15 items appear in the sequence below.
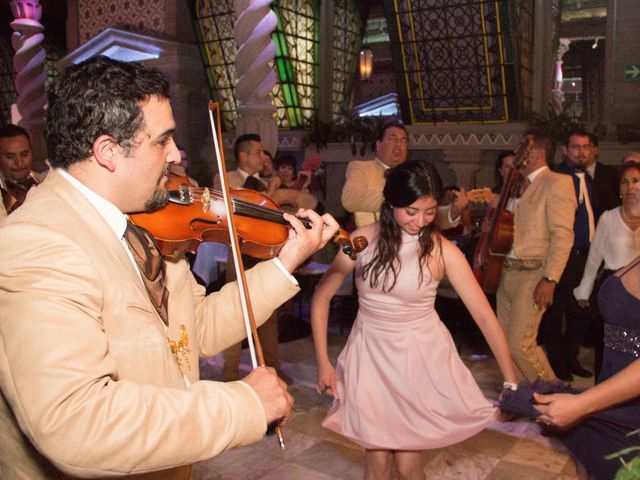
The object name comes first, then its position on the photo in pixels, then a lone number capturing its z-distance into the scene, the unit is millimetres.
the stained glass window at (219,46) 8766
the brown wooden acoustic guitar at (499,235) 3779
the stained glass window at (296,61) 8391
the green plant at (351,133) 7590
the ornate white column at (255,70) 5984
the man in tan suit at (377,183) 4000
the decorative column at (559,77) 7337
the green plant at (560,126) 6455
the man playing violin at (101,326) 1009
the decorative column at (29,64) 8992
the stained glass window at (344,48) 9255
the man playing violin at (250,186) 3969
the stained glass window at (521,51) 6730
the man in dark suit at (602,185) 4902
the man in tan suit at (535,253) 3738
